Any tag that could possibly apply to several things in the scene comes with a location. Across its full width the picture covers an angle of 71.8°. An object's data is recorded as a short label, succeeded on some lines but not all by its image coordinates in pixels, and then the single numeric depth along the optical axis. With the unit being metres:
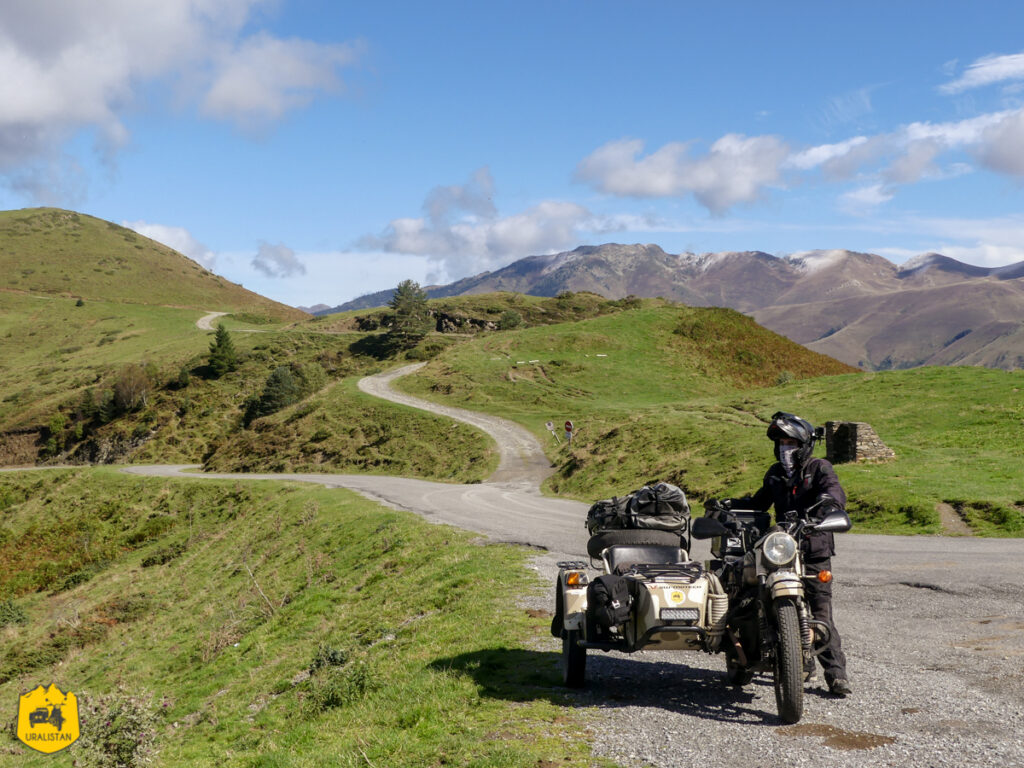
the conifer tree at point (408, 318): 106.31
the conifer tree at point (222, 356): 101.56
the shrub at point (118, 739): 9.80
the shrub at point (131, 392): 92.88
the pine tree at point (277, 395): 79.75
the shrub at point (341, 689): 10.17
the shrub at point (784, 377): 68.62
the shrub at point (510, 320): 110.44
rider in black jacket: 7.49
